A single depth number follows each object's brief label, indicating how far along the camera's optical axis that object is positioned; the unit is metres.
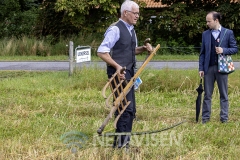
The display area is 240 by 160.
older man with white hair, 10.33
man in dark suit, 13.88
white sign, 24.77
